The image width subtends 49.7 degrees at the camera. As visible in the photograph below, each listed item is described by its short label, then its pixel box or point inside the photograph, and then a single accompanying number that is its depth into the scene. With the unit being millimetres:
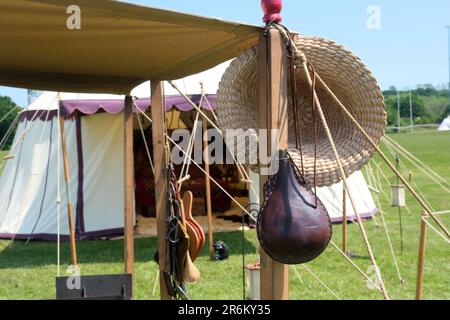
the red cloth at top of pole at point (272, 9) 1322
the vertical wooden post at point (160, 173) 2084
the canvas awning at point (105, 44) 1241
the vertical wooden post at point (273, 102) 1303
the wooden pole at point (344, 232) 4098
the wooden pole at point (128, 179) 2258
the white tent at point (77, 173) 5023
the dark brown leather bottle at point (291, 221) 1171
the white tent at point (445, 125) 39394
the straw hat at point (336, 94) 1423
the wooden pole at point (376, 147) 1325
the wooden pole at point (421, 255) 1739
